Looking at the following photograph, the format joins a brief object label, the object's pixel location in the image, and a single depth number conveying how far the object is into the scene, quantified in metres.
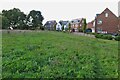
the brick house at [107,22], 20.78
